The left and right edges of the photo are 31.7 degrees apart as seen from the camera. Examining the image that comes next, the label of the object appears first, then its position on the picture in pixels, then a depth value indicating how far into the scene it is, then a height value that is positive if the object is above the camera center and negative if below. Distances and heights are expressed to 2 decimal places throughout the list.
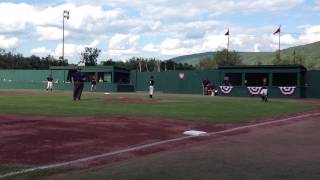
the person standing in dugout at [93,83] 57.62 -0.33
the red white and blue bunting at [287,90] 50.31 -0.70
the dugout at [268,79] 51.03 +0.28
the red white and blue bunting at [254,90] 51.59 -0.76
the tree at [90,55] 112.00 +5.06
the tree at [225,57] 110.81 +4.94
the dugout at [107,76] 61.47 +0.47
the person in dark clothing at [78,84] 32.56 -0.23
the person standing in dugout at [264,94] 38.77 -0.83
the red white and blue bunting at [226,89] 53.91 -0.72
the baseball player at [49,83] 57.53 -0.38
